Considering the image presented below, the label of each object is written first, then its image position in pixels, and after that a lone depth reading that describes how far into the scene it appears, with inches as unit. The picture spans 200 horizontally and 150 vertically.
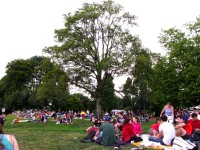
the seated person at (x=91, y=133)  388.4
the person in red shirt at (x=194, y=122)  360.3
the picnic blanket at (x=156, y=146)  306.4
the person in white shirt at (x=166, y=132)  308.9
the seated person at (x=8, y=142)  124.4
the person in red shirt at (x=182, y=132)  317.9
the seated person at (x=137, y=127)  423.9
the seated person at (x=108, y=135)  343.0
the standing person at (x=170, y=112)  446.5
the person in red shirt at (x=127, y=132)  352.7
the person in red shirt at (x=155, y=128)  355.2
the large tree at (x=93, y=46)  985.8
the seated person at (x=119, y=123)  428.1
